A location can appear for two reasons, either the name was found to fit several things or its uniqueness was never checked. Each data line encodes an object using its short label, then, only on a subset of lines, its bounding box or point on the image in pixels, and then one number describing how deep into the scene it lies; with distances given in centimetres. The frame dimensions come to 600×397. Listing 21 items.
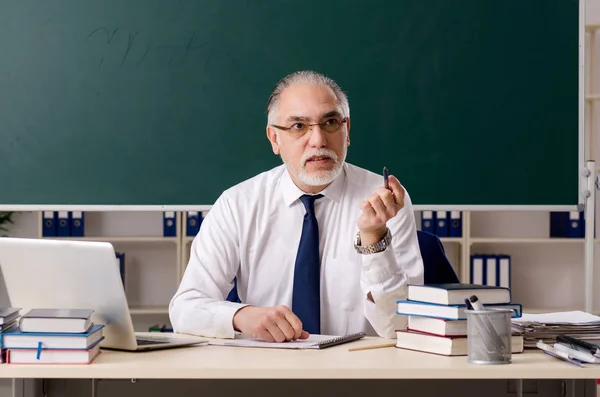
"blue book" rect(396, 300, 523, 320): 163
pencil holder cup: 153
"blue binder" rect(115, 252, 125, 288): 540
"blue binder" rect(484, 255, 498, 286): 540
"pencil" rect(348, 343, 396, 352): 172
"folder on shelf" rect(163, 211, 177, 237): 537
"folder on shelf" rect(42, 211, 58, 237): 530
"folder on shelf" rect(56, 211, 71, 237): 533
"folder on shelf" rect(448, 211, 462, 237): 533
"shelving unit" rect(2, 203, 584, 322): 567
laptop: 162
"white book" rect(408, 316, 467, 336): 164
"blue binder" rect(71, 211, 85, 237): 534
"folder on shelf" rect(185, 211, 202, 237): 531
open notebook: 174
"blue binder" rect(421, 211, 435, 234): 533
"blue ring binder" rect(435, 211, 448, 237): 532
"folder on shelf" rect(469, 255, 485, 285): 536
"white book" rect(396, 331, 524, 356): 164
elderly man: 231
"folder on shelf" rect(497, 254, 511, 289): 541
